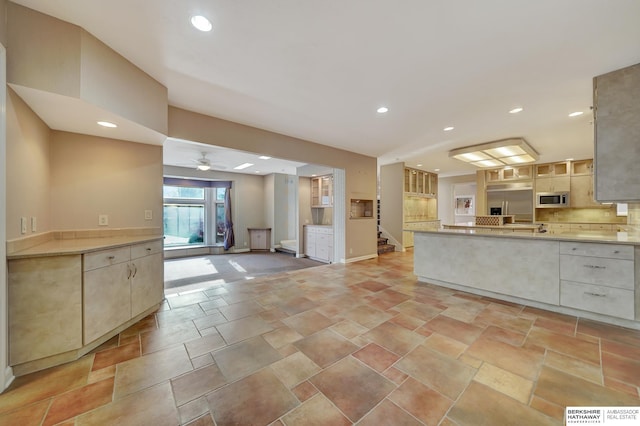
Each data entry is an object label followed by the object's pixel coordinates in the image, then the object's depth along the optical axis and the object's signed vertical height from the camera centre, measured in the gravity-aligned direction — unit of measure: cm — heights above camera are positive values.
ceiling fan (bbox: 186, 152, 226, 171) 552 +123
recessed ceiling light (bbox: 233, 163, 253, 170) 663 +138
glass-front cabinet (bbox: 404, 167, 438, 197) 785 +102
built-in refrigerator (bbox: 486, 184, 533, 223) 705 +31
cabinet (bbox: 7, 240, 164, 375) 182 -80
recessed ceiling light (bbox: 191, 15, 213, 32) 181 +151
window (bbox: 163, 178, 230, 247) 762 -2
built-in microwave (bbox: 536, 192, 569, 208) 644 +31
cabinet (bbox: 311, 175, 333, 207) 682 +62
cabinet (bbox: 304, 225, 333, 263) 629 -87
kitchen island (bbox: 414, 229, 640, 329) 255 -77
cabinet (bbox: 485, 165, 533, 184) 716 +117
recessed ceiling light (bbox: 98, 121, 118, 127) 245 +96
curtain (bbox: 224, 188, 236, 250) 783 -43
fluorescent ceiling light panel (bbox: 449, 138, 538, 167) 479 +130
